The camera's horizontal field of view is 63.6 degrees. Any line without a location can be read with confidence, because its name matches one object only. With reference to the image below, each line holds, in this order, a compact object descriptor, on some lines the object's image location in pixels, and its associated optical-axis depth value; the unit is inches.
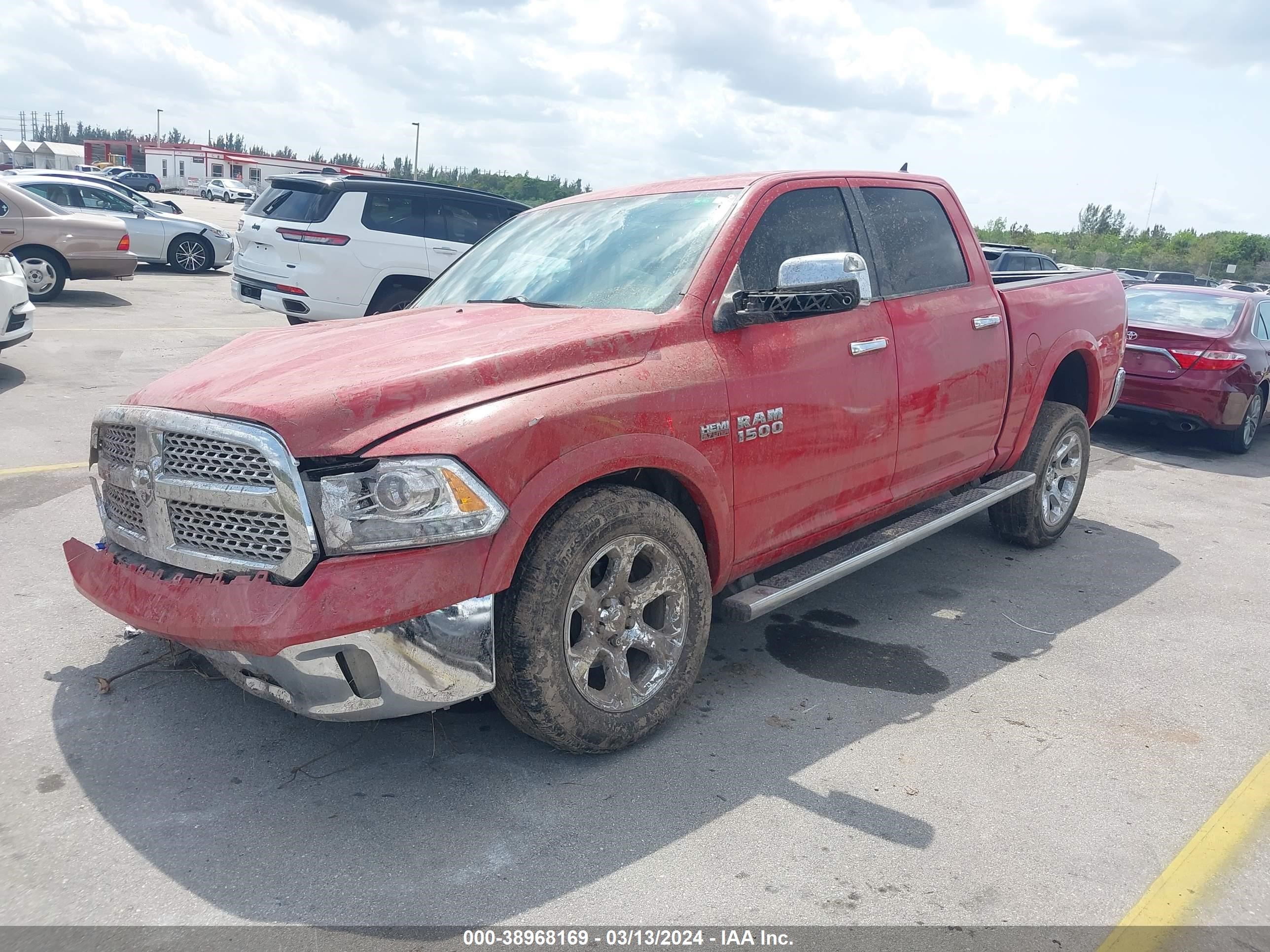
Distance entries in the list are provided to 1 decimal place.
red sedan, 369.4
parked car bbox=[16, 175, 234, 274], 691.4
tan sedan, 546.0
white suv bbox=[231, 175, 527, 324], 429.7
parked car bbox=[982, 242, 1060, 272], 577.0
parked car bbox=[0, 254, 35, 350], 349.4
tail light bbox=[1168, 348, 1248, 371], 369.7
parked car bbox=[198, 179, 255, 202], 2775.6
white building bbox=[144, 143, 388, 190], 3299.7
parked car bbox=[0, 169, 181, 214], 687.7
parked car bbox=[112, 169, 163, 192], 2139.9
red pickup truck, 114.6
